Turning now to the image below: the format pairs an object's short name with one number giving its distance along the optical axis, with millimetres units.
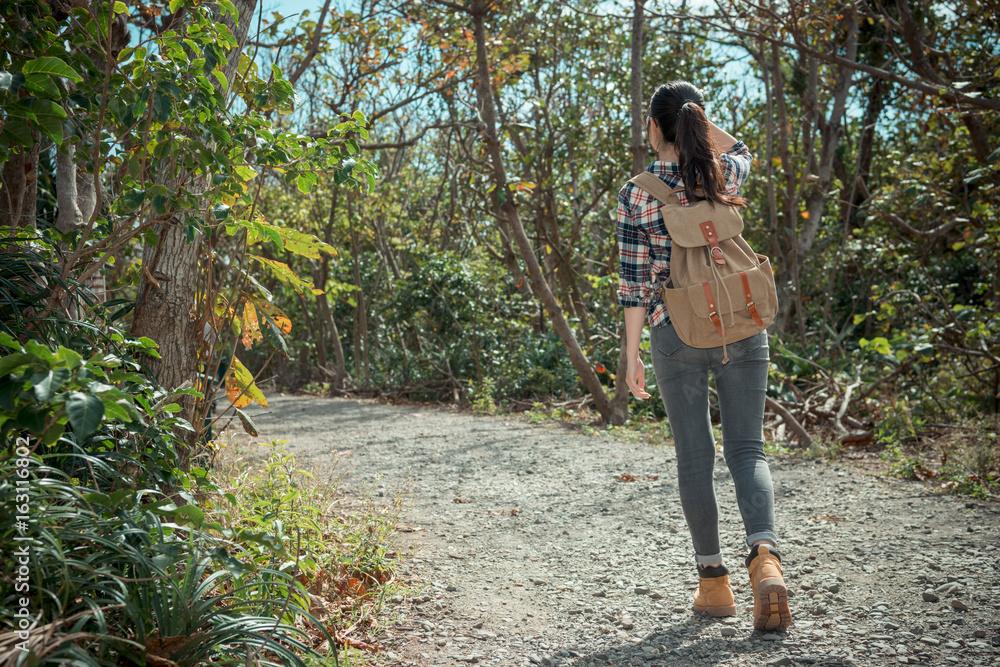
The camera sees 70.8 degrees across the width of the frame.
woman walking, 2430
